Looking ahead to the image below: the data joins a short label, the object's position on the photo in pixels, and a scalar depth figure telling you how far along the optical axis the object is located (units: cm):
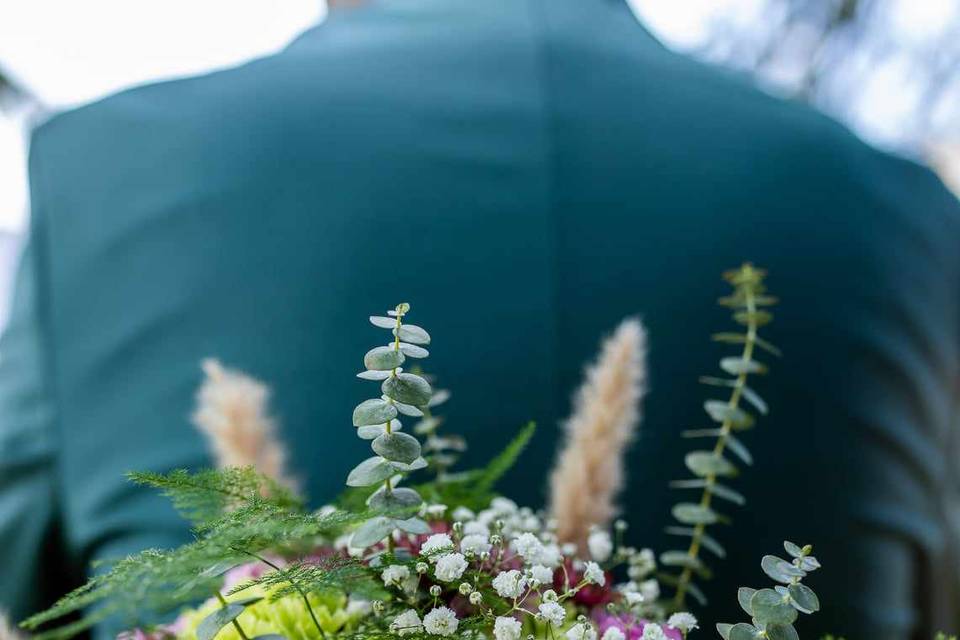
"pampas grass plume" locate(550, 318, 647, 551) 44
